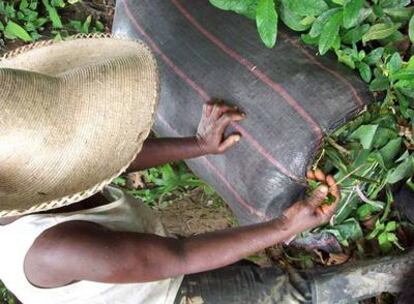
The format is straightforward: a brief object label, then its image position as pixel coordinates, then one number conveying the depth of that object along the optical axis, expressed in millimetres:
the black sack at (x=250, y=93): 1341
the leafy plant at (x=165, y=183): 2205
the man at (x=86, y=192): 1059
